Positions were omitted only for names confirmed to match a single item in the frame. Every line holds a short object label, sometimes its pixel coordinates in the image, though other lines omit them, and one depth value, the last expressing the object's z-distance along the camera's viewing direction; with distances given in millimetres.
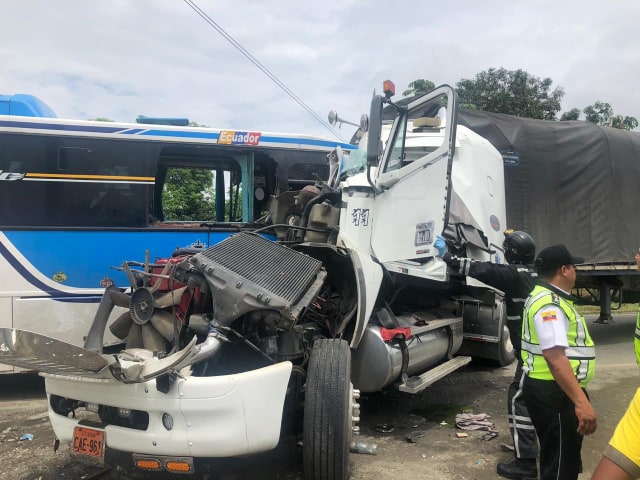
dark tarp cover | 7383
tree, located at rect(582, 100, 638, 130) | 22039
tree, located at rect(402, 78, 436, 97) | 19188
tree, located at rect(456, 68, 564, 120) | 20094
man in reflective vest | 2740
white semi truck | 2795
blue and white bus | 5289
